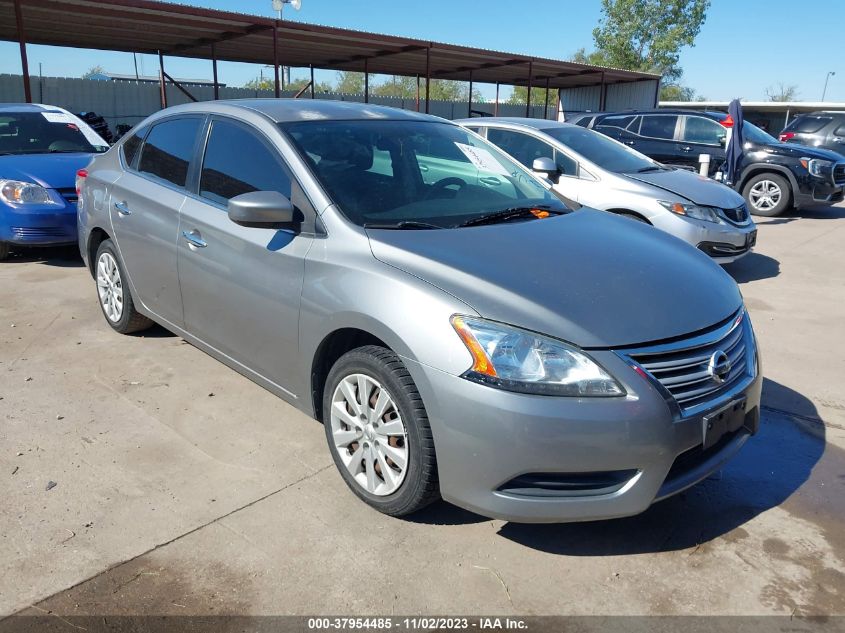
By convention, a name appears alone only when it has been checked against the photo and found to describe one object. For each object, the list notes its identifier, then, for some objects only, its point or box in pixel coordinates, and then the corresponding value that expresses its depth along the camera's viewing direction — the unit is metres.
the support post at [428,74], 17.03
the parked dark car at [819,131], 16.62
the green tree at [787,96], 75.12
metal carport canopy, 13.05
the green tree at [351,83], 65.81
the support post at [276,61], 14.10
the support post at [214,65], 17.83
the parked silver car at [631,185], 6.75
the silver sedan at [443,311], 2.39
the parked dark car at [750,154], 11.34
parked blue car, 6.84
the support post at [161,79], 17.97
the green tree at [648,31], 47.44
